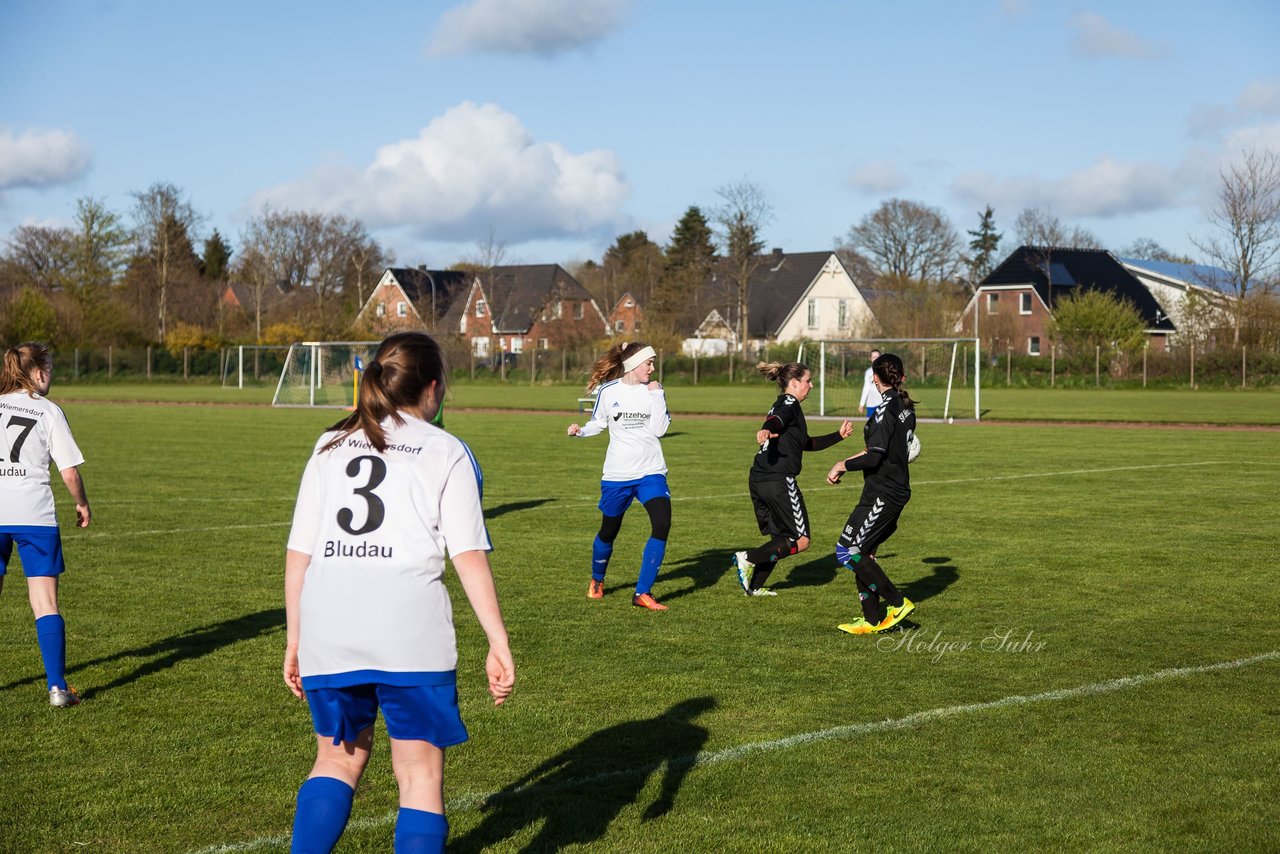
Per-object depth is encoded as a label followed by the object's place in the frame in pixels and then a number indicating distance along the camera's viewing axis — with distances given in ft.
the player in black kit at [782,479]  32.04
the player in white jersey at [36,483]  22.52
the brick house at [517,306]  298.15
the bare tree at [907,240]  312.50
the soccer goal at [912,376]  134.82
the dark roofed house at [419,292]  314.76
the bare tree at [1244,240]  199.93
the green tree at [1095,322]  216.74
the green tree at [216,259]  384.88
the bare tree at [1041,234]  304.09
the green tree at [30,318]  234.58
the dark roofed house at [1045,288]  268.41
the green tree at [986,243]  379.51
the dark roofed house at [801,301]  309.63
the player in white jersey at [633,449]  31.86
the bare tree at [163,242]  271.28
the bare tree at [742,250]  249.75
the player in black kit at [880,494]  27.81
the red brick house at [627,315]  327.47
